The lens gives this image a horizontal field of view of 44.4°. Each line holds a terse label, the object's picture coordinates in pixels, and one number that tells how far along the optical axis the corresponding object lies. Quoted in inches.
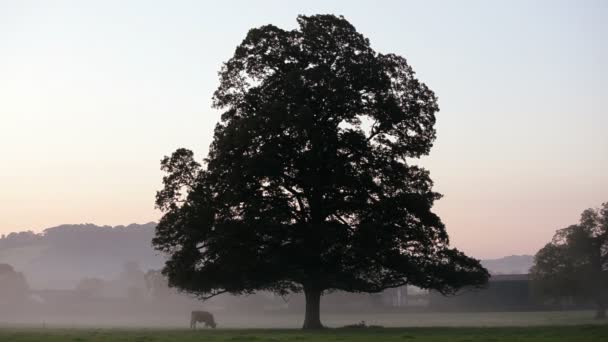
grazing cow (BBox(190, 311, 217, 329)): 2721.5
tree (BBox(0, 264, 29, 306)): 6801.2
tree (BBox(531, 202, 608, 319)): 3420.3
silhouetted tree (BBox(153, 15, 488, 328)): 1702.8
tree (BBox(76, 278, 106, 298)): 7012.8
